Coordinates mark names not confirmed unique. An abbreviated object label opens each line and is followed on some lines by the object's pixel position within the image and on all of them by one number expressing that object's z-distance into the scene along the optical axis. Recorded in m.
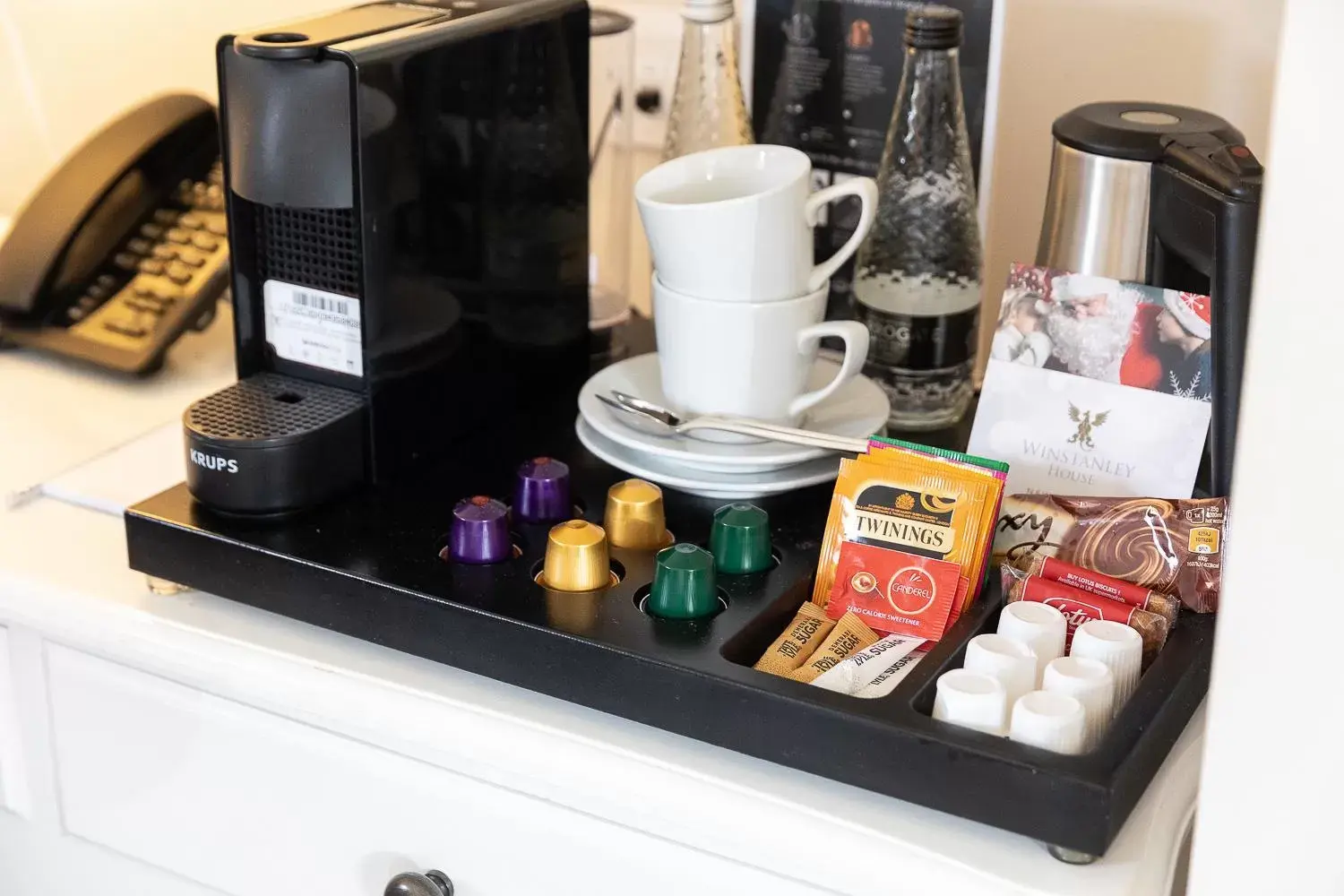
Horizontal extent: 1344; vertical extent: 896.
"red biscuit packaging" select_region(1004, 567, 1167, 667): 0.68
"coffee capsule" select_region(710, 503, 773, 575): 0.74
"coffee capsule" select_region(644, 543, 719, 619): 0.70
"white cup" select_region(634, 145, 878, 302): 0.79
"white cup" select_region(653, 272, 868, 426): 0.82
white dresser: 0.62
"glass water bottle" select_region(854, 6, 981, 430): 0.91
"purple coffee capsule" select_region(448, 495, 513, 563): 0.74
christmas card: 0.75
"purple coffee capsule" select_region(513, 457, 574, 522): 0.79
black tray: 0.59
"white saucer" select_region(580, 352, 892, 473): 0.83
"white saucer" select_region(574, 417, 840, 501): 0.82
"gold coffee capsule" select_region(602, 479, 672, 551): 0.77
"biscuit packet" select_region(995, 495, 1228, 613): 0.71
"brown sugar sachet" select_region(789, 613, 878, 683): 0.67
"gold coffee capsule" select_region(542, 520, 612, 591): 0.72
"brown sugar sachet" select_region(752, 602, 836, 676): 0.68
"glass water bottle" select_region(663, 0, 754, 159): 0.99
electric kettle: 0.69
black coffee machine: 0.78
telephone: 1.08
